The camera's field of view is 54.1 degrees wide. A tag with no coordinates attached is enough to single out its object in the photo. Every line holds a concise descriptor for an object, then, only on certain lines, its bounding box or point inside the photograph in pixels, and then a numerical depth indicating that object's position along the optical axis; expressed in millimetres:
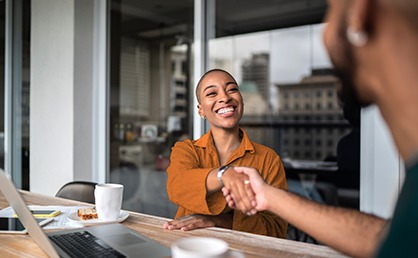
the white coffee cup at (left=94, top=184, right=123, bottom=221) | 1337
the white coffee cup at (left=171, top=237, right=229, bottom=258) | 567
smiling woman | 1408
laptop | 1000
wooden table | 1044
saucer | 1325
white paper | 1319
